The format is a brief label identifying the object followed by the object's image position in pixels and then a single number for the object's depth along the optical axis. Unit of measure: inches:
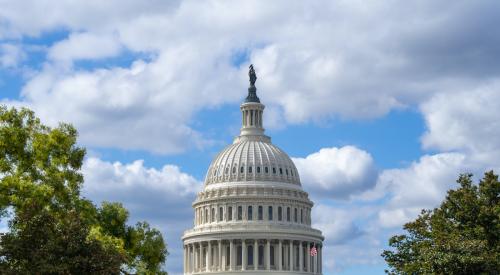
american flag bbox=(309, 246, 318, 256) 7829.2
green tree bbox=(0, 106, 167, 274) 2000.5
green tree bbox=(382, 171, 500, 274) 2645.2
